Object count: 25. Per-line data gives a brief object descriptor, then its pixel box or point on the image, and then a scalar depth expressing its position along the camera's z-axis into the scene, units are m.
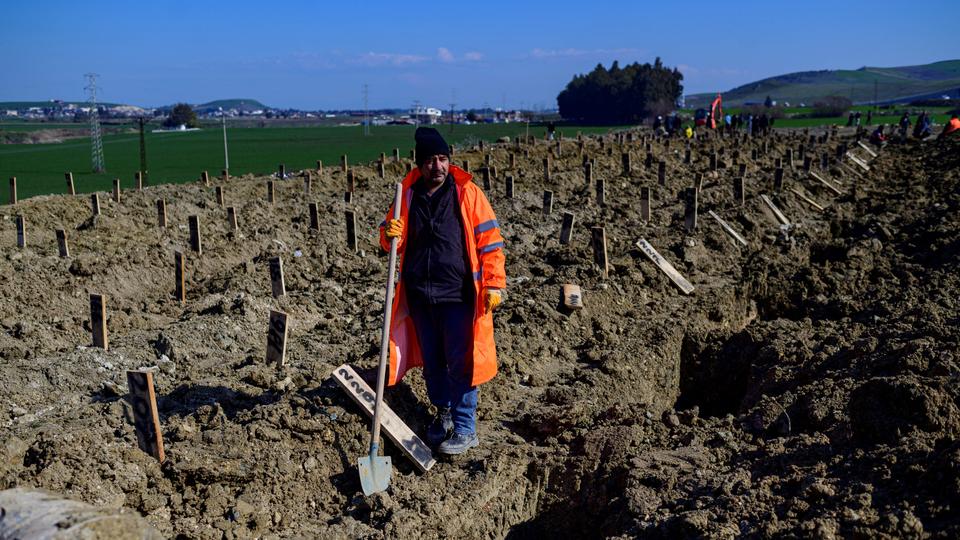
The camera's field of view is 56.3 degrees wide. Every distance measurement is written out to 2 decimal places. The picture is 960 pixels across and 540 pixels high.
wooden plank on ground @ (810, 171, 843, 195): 17.98
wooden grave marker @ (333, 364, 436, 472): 5.05
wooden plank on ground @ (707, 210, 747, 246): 11.59
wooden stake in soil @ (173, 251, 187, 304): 8.40
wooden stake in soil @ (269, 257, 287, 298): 8.09
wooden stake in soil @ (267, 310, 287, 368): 5.80
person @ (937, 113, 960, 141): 31.20
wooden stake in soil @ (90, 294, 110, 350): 6.53
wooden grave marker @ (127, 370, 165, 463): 4.55
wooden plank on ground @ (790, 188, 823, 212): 15.23
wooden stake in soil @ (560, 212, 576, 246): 10.48
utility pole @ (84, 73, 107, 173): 29.14
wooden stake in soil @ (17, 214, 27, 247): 11.21
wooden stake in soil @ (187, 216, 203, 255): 10.49
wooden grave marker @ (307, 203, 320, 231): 12.24
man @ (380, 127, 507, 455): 4.96
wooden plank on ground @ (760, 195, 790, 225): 13.38
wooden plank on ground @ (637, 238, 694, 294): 9.27
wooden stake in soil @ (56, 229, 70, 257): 10.27
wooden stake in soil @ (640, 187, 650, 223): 12.66
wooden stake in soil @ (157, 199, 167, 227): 12.50
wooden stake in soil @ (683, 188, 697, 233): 11.52
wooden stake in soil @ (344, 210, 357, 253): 10.80
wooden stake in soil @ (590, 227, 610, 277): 9.06
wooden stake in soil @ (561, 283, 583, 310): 7.89
